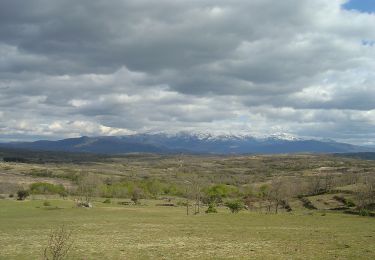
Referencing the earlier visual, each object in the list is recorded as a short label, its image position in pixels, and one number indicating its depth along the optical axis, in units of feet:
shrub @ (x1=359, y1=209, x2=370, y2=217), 289.12
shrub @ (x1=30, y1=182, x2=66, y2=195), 555.28
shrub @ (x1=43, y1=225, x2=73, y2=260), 61.39
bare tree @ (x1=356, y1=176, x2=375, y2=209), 360.28
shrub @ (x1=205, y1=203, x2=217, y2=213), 329.52
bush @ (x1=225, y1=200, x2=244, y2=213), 323.16
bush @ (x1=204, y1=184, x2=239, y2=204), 533.96
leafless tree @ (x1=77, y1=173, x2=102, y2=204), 499.79
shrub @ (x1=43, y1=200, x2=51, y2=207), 333.42
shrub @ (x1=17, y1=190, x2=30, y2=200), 443.82
